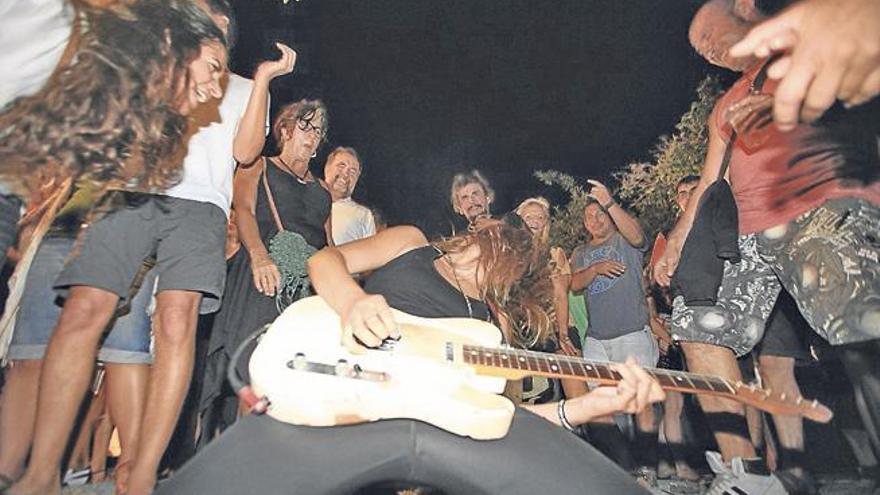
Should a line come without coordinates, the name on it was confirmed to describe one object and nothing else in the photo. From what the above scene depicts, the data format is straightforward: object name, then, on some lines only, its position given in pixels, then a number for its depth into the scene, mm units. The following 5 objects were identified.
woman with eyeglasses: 1787
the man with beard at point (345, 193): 2002
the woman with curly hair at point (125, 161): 1629
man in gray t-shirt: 2135
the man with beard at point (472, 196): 2100
